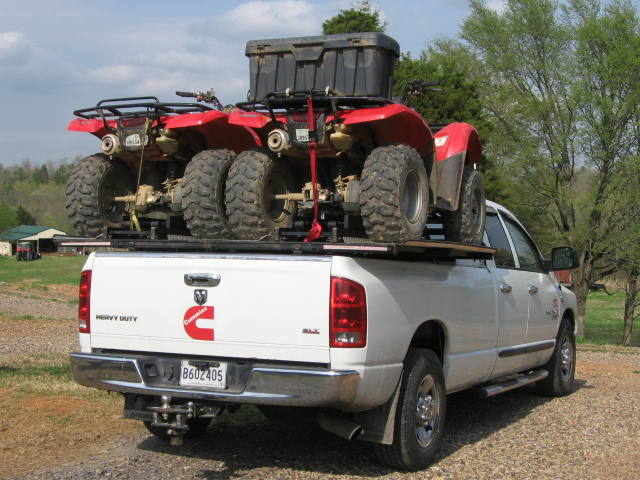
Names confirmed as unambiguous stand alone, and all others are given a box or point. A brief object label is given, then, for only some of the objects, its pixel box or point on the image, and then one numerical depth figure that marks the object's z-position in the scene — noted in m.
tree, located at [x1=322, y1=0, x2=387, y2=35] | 24.56
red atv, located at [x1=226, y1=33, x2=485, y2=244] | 5.43
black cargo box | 6.11
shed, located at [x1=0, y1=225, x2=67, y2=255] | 82.44
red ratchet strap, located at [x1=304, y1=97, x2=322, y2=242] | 5.50
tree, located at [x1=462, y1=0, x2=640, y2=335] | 28.38
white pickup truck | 4.73
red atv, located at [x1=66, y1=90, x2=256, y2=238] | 6.05
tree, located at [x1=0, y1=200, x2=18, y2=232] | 94.80
